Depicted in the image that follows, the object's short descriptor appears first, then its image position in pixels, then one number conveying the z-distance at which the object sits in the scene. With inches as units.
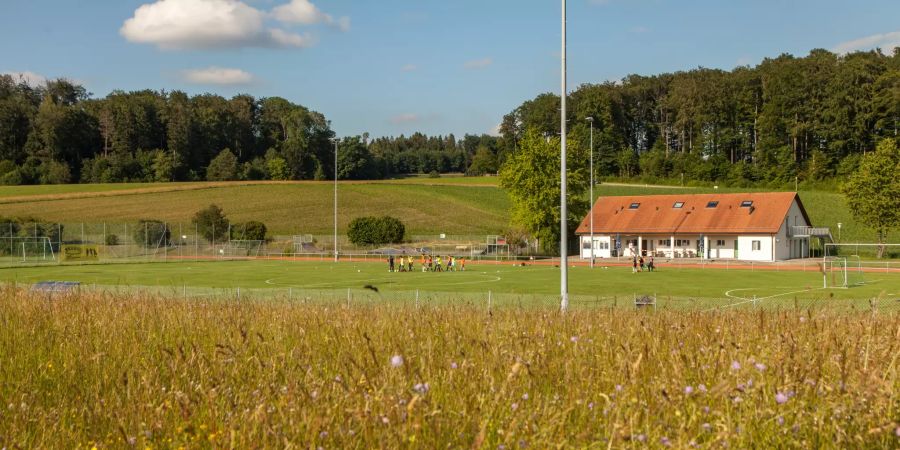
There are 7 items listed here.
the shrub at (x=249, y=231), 3225.9
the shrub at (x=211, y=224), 3139.8
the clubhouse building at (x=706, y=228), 2837.1
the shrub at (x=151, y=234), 2790.4
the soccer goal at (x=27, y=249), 2425.0
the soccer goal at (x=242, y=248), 3004.4
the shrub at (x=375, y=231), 3198.8
